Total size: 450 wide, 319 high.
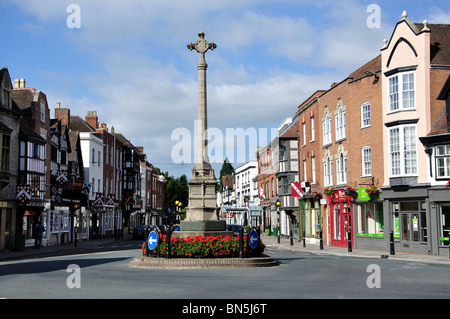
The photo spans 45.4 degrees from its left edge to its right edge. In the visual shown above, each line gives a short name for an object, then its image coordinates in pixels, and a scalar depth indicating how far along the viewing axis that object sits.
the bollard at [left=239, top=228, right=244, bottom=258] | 19.17
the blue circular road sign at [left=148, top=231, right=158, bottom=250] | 19.66
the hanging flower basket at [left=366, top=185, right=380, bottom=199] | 32.03
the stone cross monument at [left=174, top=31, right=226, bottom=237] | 21.23
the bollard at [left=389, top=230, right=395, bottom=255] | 27.66
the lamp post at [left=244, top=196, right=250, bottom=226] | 74.94
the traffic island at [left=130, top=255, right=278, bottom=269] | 18.62
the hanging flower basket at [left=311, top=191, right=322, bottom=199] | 40.97
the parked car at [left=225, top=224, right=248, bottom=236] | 33.26
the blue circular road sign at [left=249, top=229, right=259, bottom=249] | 19.71
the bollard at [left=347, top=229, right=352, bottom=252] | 31.63
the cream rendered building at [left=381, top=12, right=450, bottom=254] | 29.22
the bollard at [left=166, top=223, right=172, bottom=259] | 19.25
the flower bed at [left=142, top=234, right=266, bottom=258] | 19.30
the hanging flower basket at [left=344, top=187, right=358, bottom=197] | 34.47
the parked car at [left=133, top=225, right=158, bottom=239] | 52.65
